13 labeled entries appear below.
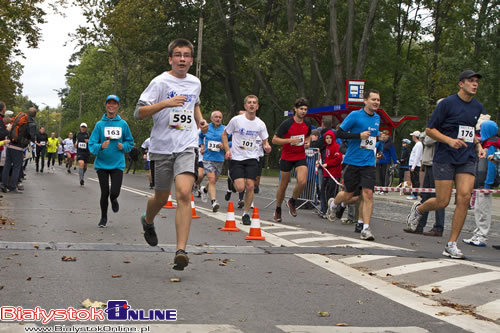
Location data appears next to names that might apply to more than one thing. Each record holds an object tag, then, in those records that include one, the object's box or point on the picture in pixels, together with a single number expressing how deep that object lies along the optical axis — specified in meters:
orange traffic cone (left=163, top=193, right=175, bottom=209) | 13.65
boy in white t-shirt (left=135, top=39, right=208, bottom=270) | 6.48
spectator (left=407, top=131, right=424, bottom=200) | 17.55
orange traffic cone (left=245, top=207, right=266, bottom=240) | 8.89
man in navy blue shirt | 8.17
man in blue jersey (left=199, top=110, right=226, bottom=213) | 13.92
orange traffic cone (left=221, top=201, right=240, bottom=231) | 9.91
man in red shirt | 11.45
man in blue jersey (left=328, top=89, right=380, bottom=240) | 9.99
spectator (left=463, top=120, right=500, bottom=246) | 10.15
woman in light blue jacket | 10.41
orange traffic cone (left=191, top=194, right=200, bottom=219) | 11.67
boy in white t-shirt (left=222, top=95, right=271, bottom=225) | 11.12
